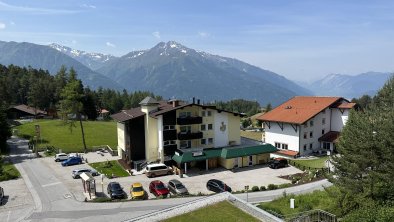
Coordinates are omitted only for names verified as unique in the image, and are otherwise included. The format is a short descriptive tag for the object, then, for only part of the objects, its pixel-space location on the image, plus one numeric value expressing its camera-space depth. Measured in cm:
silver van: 4769
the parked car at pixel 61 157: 5816
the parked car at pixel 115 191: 3844
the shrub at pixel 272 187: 4088
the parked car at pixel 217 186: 4034
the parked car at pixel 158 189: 3890
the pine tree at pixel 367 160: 2602
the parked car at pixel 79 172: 4762
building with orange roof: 6041
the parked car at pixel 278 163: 5131
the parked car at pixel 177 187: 3944
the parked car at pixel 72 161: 5555
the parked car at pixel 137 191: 3817
